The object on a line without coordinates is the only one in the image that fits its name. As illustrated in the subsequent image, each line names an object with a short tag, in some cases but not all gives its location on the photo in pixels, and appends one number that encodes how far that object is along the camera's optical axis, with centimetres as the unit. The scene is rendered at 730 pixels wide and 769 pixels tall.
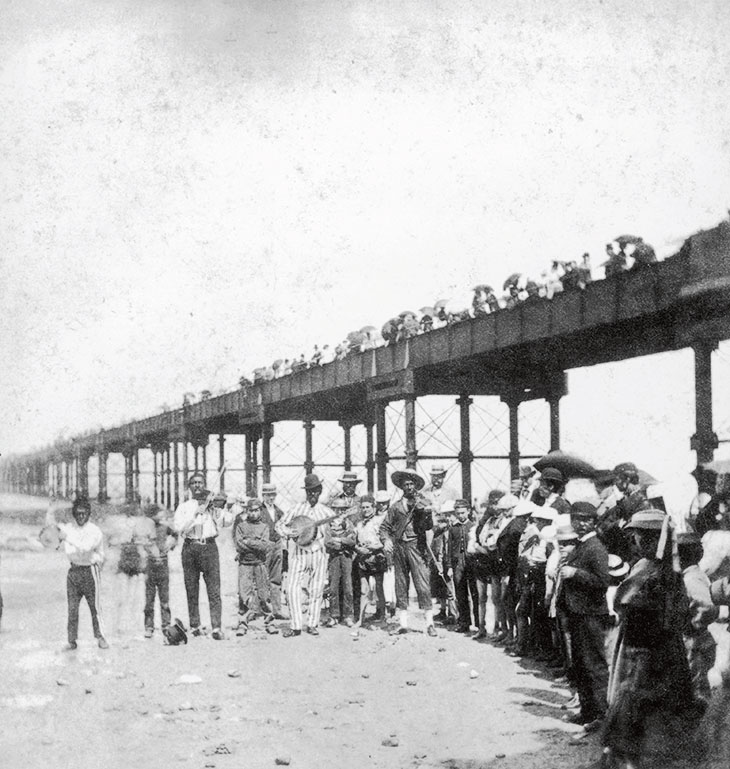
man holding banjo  1106
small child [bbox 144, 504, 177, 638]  1091
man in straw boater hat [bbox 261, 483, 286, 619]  1239
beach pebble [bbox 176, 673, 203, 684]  850
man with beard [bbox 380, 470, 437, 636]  1133
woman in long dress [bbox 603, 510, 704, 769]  544
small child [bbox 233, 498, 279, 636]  1200
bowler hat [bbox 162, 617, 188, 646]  1043
